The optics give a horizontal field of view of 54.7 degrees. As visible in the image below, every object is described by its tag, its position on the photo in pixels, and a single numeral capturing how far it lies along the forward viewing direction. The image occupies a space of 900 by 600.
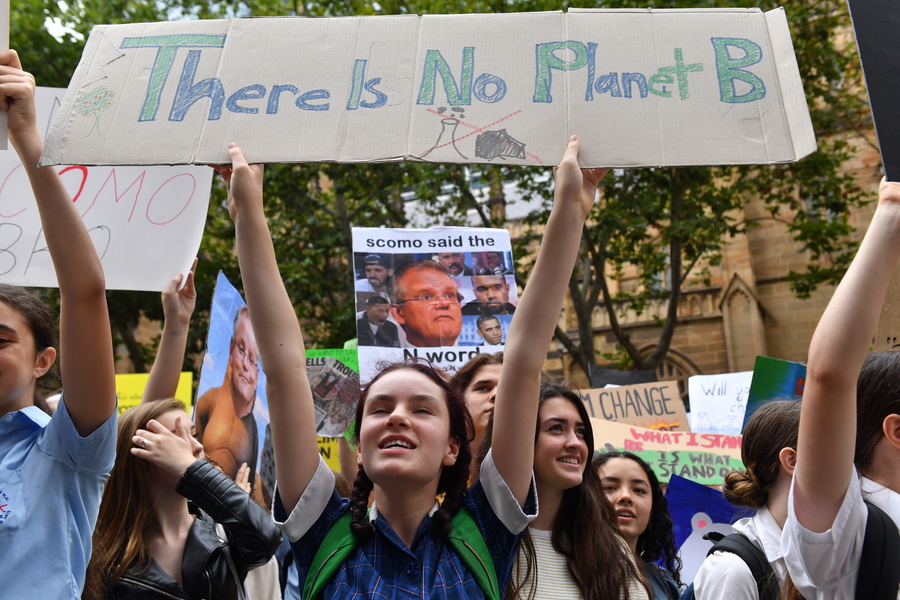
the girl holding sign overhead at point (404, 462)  1.94
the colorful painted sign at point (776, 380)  3.70
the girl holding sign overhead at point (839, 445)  1.77
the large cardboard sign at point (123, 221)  3.25
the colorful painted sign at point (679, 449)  4.58
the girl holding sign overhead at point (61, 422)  1.93
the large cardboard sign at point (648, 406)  5.90
